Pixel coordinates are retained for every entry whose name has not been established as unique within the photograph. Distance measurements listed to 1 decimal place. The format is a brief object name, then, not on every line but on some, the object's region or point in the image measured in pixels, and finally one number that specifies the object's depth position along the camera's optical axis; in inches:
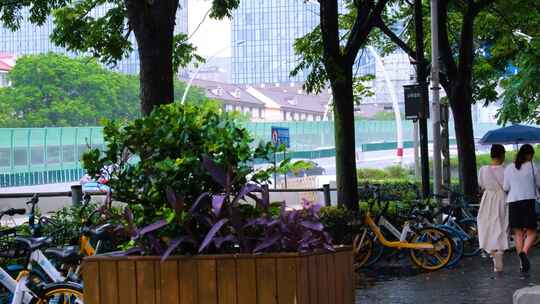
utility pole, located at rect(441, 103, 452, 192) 784.3
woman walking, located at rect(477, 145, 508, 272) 502.3
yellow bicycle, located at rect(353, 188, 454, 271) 534.3
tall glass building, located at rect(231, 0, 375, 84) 6643.7
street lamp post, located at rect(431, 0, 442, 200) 717.9
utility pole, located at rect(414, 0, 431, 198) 732.0
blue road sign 1190.2
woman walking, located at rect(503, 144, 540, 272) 497.7
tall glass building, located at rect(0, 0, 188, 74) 5639.8
